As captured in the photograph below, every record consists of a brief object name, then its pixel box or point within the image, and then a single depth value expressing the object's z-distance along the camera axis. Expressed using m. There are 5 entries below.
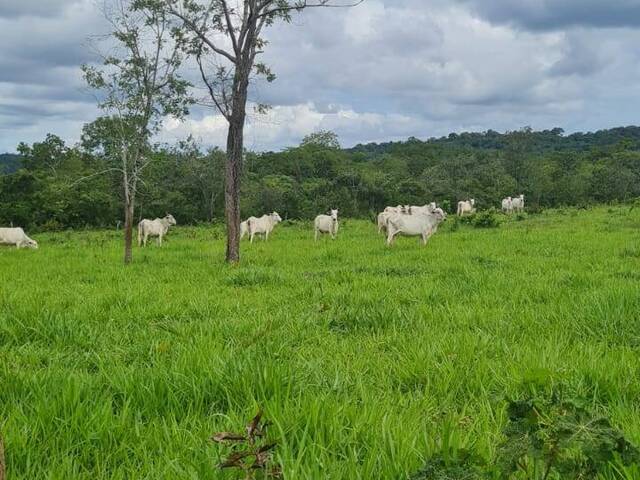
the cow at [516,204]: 35.72
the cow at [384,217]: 20.66
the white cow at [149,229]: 21.50
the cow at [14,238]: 21.89
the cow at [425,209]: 18.53
